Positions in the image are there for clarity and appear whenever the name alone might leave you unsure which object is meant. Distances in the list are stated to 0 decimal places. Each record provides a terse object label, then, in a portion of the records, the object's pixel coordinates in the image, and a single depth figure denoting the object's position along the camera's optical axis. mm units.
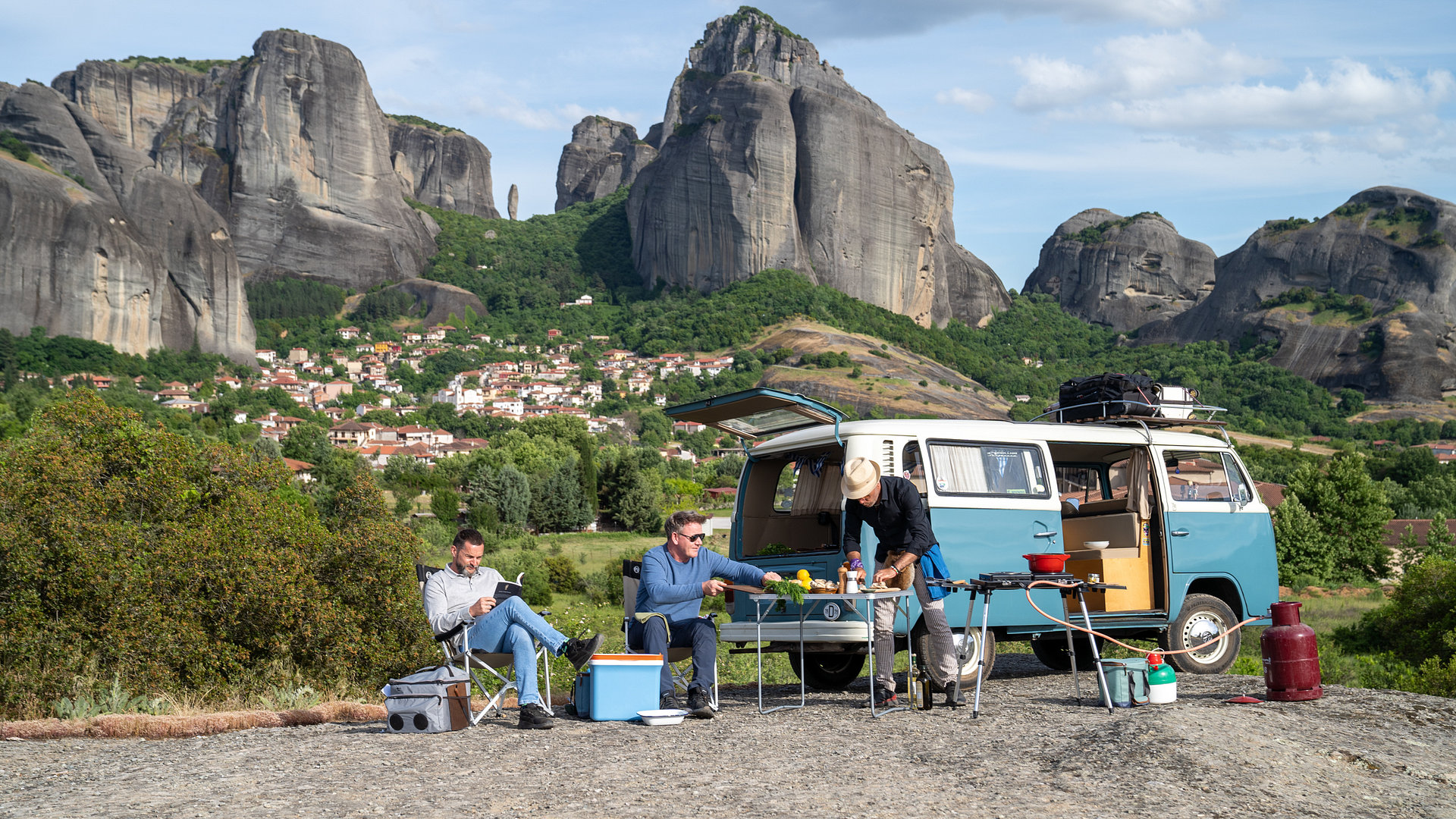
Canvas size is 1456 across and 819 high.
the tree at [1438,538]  41312
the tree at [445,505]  58938
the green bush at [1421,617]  15906
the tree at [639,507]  63469
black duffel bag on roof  10586
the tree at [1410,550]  41719
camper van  9078
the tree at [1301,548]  40156
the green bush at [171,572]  9805
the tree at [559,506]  62938
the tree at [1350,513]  41188
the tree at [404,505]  55191
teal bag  7742
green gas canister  7758
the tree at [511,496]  61250
